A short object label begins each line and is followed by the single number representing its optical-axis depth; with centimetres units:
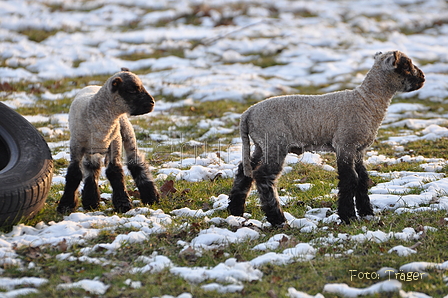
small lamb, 1327
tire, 1103
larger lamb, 1273
